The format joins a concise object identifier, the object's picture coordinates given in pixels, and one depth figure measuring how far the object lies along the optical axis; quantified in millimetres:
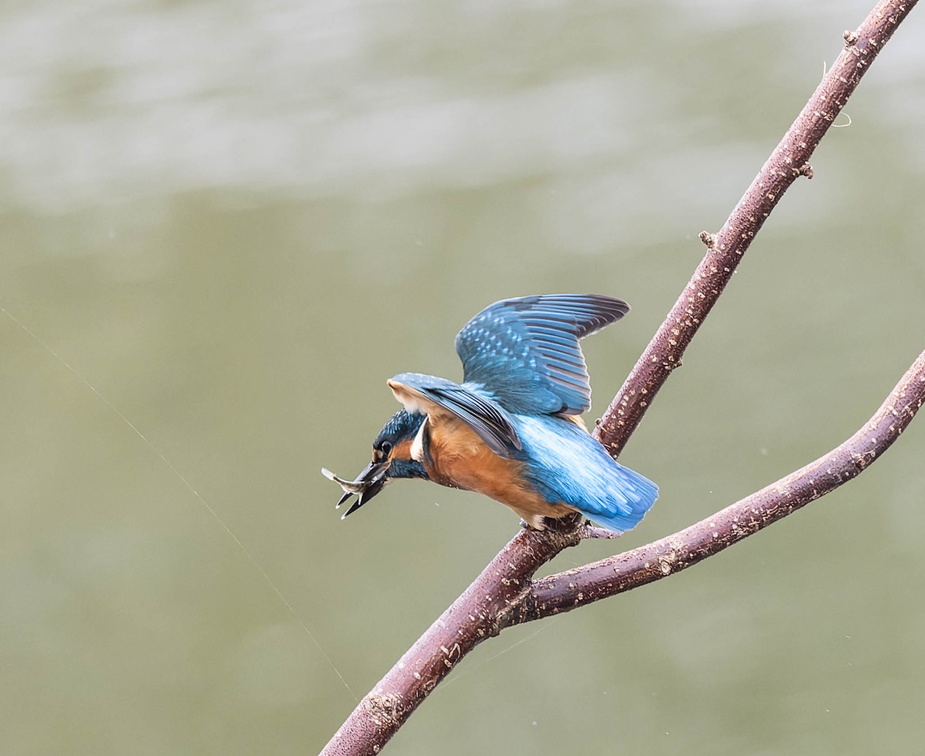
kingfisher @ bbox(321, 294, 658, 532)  8013
